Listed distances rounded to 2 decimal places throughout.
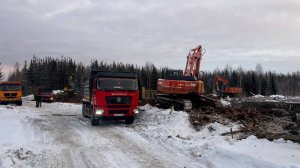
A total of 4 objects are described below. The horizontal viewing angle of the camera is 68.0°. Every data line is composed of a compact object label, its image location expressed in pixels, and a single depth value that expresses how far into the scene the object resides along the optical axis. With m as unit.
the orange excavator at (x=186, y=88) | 15.29
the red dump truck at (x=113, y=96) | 11.89
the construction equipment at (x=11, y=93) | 24.66
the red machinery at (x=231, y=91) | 39.29
